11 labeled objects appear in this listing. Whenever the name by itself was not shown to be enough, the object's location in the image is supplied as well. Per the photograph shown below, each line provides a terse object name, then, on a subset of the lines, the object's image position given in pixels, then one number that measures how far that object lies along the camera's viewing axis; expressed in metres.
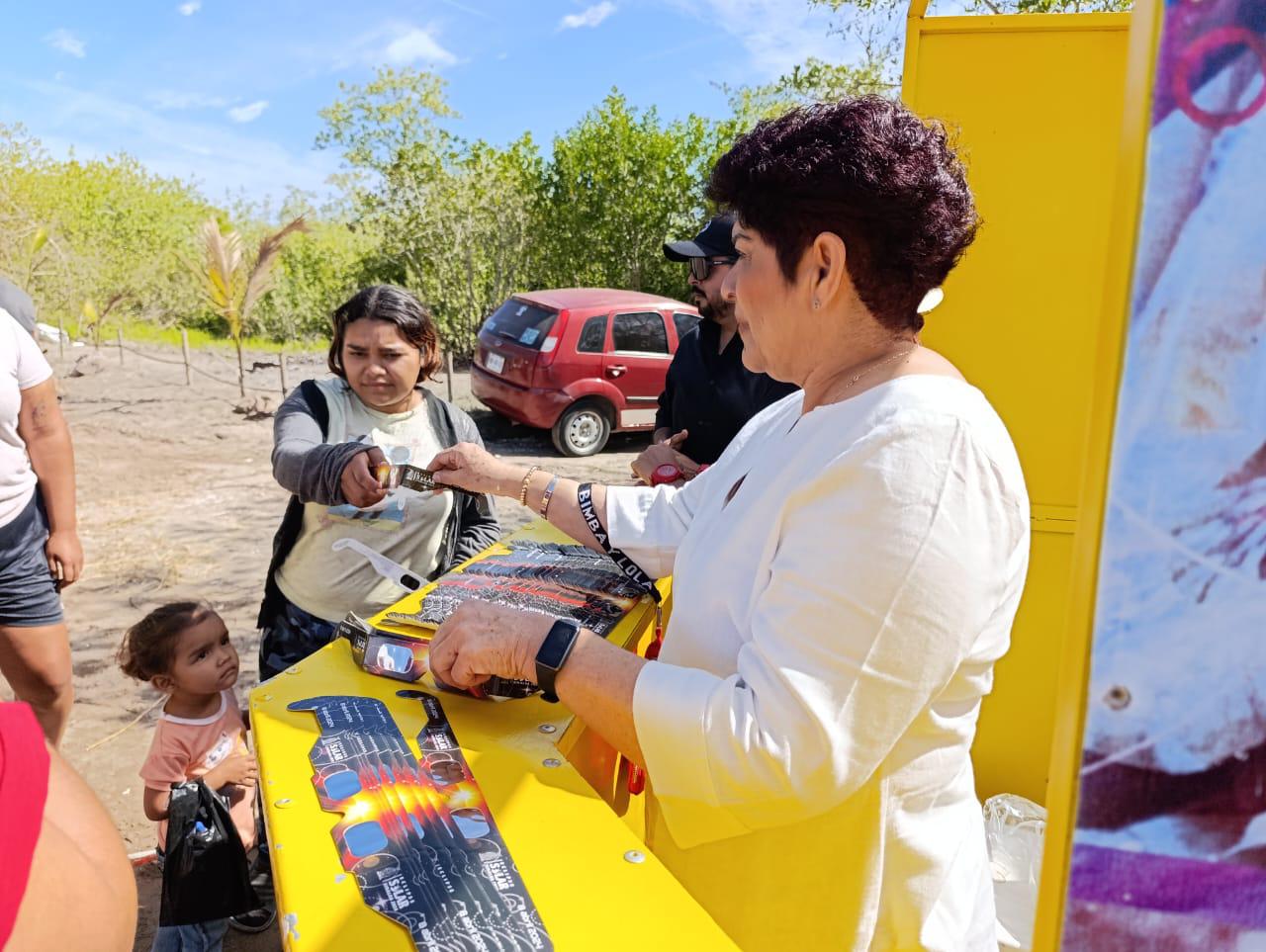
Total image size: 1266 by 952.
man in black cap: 3.25
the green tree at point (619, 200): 17.75
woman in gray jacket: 2.55
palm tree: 13.12
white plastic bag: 2.41
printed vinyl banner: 0.80
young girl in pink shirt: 2.34
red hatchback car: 9.78
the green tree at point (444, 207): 18.00
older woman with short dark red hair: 1.03
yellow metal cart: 1.01
